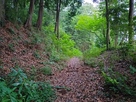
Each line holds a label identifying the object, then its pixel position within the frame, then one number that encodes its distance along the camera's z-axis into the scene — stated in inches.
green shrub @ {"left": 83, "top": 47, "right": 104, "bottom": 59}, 565.0
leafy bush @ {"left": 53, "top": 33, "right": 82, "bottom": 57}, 751.1
